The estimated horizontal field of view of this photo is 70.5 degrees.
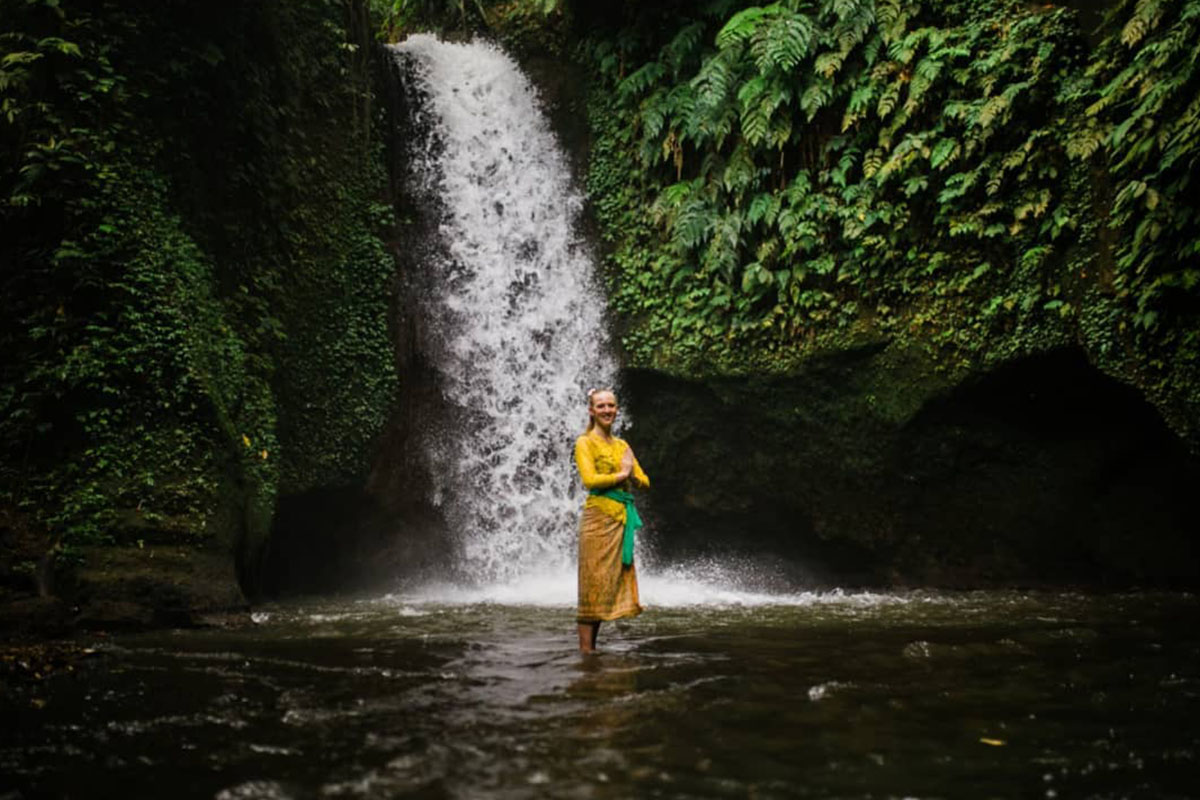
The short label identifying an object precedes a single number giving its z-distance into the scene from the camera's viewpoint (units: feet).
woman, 18.86
